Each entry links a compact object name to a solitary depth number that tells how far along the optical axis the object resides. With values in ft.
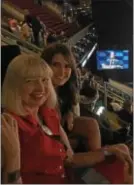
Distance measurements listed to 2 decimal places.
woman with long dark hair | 4.58
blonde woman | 3.35
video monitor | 30.41
